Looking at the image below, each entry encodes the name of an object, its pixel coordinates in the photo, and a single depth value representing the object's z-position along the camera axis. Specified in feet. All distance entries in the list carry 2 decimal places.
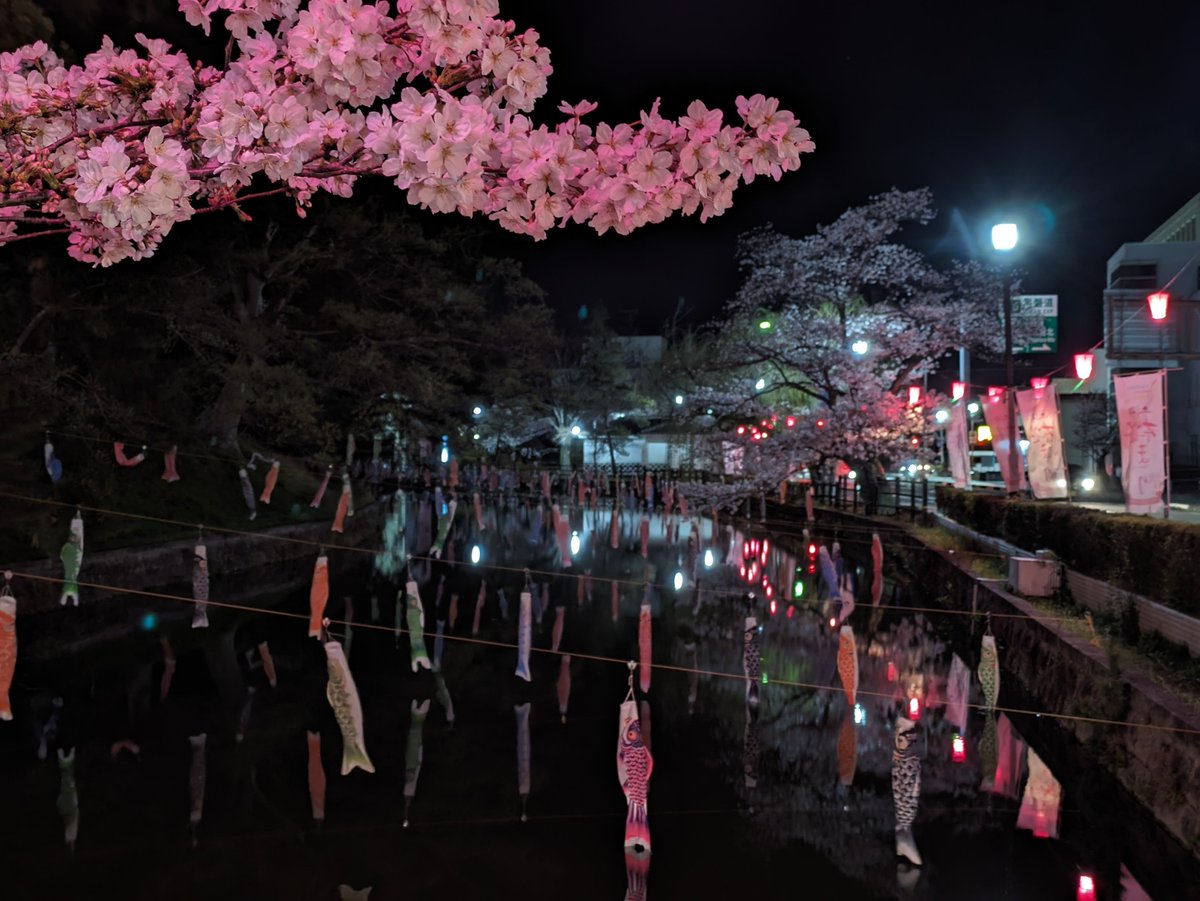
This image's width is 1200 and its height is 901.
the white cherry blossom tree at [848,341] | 73.92
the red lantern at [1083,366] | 48.67
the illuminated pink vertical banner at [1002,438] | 56.34
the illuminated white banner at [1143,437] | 36.60
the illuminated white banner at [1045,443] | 50.03
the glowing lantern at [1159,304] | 42.65
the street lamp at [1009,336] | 54.85
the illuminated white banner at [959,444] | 63.87
